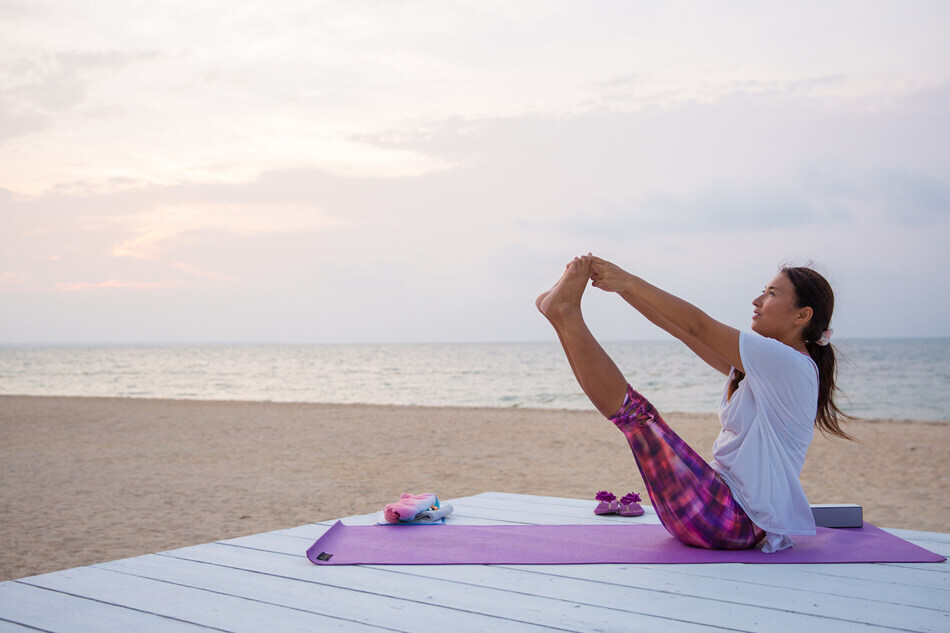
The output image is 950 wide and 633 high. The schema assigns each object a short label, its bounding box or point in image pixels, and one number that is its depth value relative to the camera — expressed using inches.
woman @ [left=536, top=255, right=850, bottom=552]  89.3
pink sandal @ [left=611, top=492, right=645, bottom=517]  125.2
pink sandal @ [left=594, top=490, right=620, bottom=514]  124.7
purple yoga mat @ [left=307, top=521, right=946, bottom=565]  93.7
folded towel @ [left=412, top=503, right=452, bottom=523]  120.1
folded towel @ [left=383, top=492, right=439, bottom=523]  118.4
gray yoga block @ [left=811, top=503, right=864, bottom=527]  116.0
